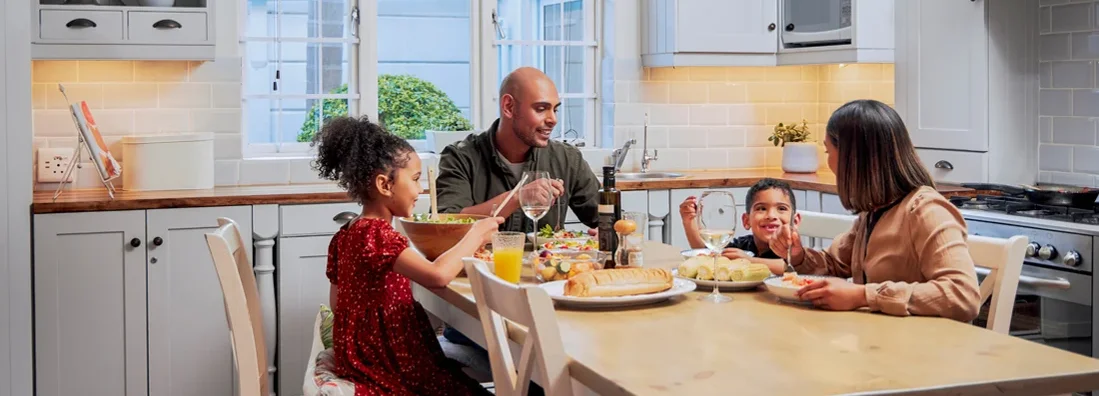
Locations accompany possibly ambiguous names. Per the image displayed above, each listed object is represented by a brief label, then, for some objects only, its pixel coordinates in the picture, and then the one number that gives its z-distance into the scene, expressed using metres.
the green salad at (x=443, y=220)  2.84
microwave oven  4.78
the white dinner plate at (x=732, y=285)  2.43
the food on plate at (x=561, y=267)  2.53
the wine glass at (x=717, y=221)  2.30
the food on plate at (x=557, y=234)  3.05
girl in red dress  2.55
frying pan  3.74
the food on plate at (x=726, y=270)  2.46
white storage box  4.38
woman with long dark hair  2.14
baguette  2.27
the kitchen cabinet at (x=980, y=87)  4.13
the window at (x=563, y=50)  5.33
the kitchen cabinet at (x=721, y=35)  5.02
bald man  3.53
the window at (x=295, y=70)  4.84
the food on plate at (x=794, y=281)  2.29
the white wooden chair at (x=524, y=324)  1.70
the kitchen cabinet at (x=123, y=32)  4.14
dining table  1.64
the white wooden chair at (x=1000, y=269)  2.34
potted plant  5.25
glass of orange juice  2.49
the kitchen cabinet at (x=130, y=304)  3.99
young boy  2.83
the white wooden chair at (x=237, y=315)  2.44
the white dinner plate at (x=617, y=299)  2.23
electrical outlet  4.39
